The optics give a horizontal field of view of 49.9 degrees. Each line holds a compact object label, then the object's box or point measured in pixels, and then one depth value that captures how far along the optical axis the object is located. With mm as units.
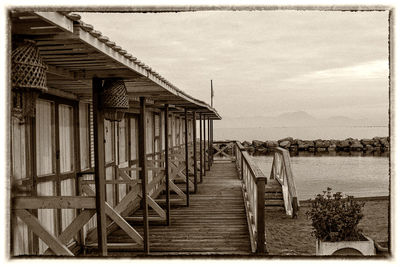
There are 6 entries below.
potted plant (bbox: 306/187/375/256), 5219
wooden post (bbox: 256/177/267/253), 4438
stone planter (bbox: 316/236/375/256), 5199
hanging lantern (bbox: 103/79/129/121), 3549
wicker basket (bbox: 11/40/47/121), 2279
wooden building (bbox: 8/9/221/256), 2340
